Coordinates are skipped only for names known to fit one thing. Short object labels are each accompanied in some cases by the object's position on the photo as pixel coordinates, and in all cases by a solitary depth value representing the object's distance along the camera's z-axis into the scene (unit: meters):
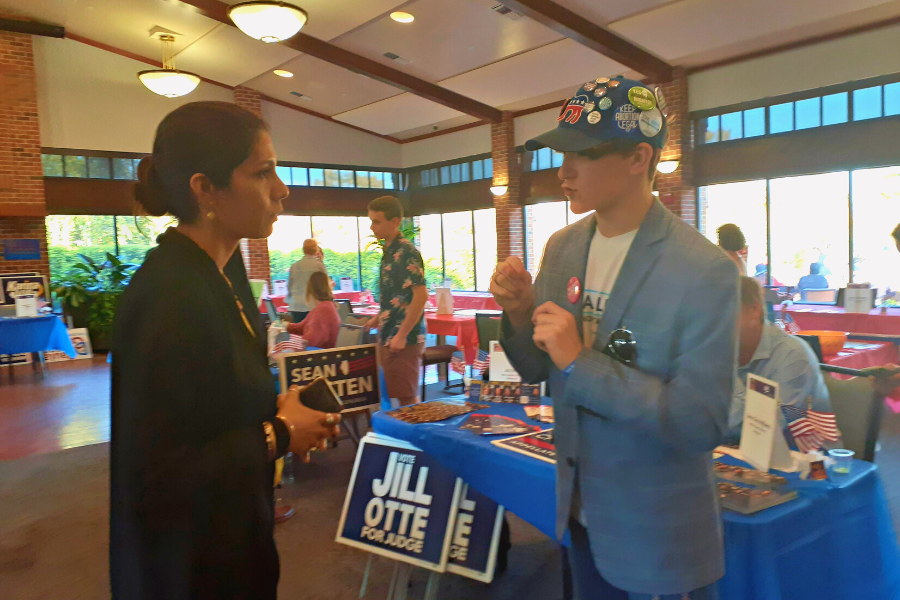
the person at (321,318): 4.73
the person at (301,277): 7.73
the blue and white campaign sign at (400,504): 2.26
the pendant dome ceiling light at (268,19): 5.63
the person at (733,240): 4.87
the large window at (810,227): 7.98
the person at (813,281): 7.66
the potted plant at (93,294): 9.38
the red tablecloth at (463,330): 6.57
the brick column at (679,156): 8.83
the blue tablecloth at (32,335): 7.15
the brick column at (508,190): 11.40
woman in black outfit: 0.91
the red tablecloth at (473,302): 9.70
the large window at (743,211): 8.69
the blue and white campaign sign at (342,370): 2.94
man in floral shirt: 3.44
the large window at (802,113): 7.36
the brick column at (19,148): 8.89
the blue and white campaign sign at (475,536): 2.20
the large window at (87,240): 9.87
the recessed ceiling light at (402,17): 7.61
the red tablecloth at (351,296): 11.42
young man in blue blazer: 1.05
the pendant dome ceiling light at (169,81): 7.79
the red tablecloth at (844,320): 5.58
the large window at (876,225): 7.49
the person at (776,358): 2.08
